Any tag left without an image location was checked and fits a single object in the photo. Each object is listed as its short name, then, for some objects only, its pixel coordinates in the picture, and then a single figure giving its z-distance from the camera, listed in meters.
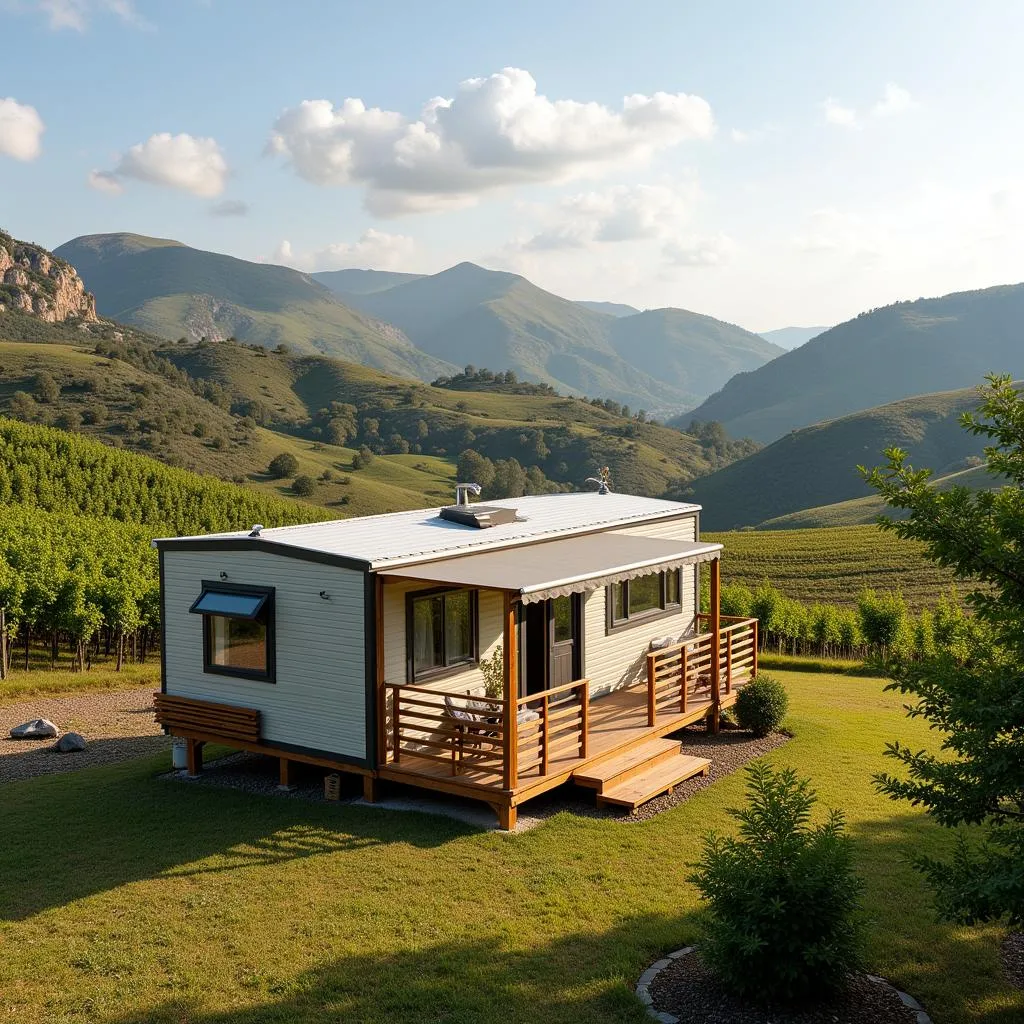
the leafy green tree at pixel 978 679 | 5.61
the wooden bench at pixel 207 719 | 11.80
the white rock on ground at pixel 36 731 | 15.20
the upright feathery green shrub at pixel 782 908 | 6.09
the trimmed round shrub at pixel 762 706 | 14.23
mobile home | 10.69
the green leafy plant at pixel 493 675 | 12.60
